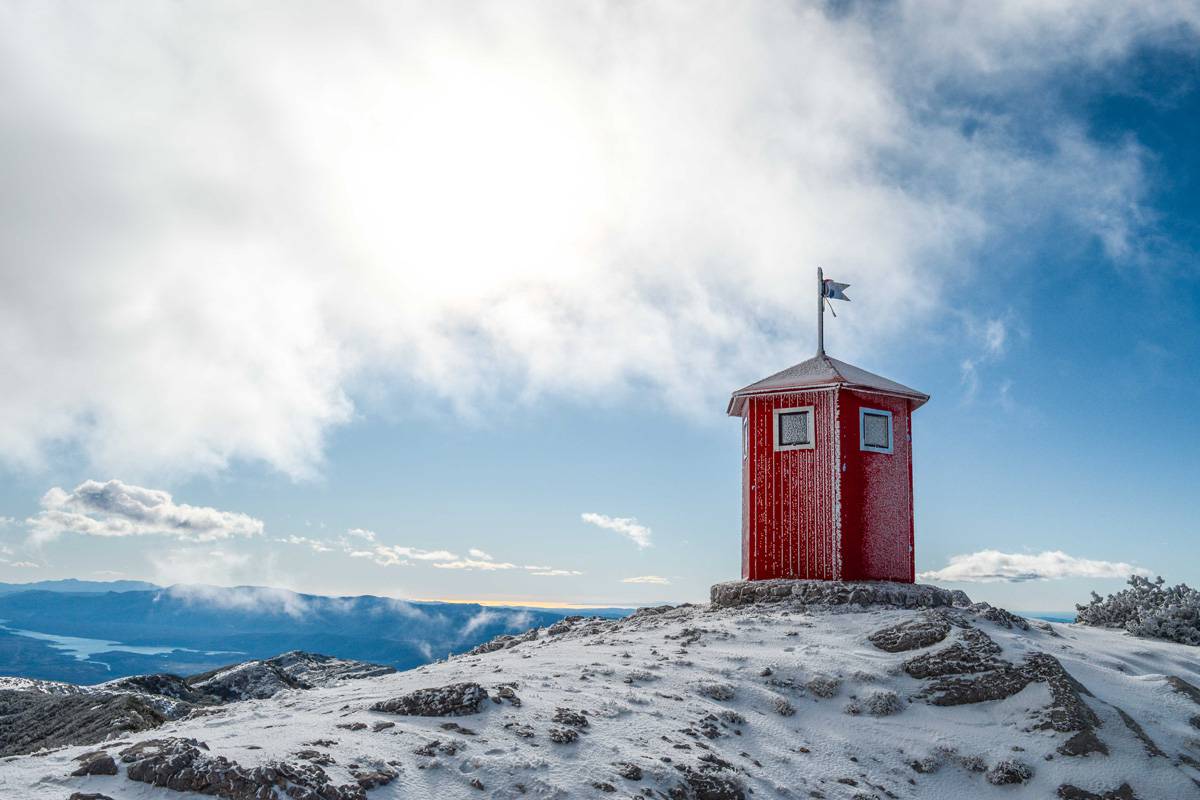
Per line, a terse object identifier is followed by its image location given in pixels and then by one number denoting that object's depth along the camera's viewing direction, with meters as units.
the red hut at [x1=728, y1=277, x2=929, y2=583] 18.36
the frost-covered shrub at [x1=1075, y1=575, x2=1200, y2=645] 17.44
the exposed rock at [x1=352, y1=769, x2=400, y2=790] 6.64
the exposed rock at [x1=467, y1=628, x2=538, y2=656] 15.99
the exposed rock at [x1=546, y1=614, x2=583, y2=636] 16.73
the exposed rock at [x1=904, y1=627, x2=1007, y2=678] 11.75
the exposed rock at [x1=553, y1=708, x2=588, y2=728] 8.58
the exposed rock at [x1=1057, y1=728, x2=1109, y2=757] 9.76
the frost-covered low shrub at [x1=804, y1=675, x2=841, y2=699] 10.97
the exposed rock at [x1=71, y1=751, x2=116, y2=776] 6.44
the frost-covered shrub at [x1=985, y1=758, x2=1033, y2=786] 9.32
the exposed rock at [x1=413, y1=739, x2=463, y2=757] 7.44
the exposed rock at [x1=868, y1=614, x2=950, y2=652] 12.77
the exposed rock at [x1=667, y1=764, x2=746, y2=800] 7.56
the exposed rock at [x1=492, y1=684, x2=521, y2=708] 8.94
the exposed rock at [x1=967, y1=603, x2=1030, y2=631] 14.81
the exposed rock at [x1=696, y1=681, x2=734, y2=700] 10.37
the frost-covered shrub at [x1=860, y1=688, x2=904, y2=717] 10.70
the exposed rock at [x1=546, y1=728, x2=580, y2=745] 8.09
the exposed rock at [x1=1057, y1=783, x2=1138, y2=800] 9.07
